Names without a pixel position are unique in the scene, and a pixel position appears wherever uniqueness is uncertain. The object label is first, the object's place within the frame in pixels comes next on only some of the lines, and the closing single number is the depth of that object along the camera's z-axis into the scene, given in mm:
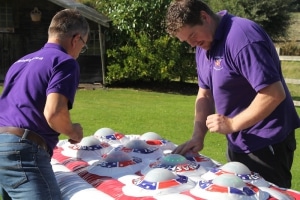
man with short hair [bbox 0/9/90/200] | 2773
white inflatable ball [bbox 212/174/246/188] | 2557
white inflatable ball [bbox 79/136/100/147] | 3717
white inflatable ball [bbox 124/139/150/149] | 3649
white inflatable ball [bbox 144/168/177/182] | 2697
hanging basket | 16850
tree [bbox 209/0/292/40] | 19922
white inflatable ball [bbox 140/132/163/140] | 3982
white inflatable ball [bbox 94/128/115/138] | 4137
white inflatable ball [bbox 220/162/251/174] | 2826
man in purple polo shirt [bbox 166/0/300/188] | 2861
